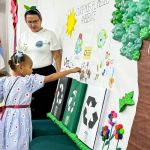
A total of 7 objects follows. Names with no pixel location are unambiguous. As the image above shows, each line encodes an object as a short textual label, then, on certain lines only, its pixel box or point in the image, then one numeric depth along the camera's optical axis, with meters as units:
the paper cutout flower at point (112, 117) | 1.55
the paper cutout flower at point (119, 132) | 1.46
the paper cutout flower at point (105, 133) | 1.57
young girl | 2.10
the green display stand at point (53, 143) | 1.79
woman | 2.68
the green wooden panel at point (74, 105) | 1.94
